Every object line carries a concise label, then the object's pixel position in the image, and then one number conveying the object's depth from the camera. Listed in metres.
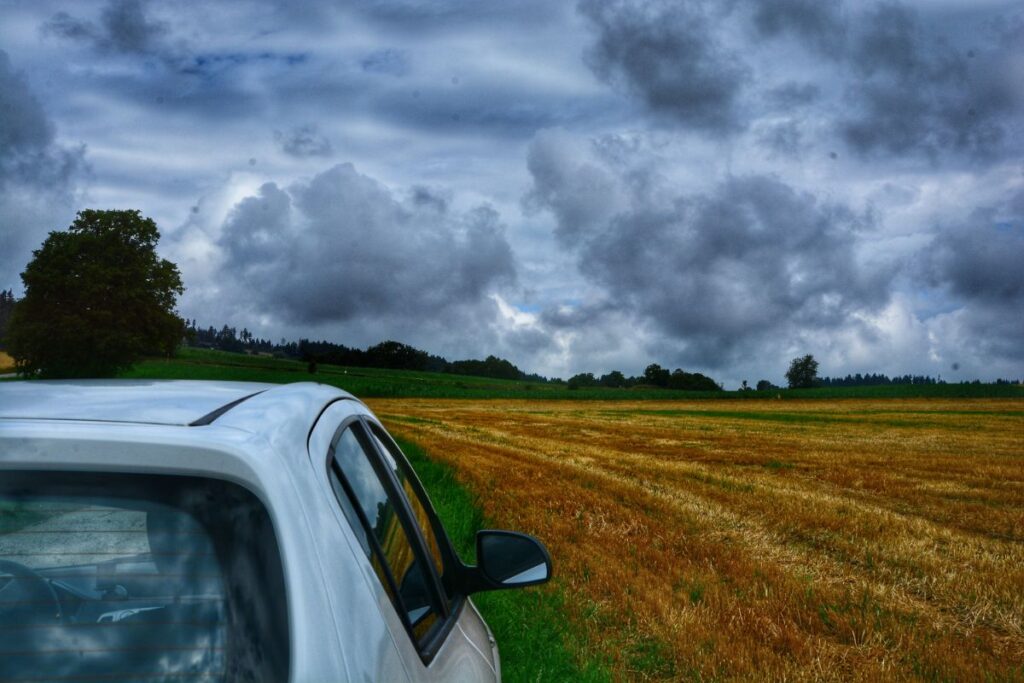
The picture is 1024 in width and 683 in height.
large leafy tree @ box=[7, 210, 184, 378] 66.81
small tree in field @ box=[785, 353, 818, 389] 142.82
